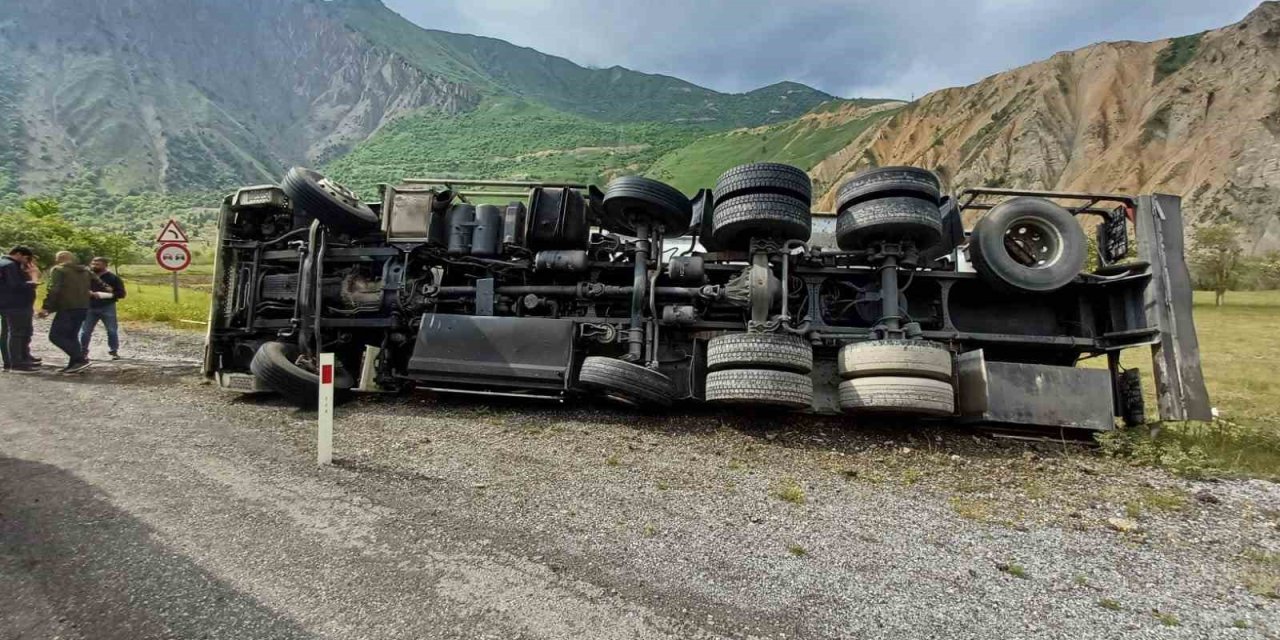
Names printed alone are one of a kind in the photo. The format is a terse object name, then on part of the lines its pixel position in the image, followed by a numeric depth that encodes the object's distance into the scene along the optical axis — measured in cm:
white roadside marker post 363
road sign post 1131
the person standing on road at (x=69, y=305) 739
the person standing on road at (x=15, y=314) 726
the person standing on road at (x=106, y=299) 835
